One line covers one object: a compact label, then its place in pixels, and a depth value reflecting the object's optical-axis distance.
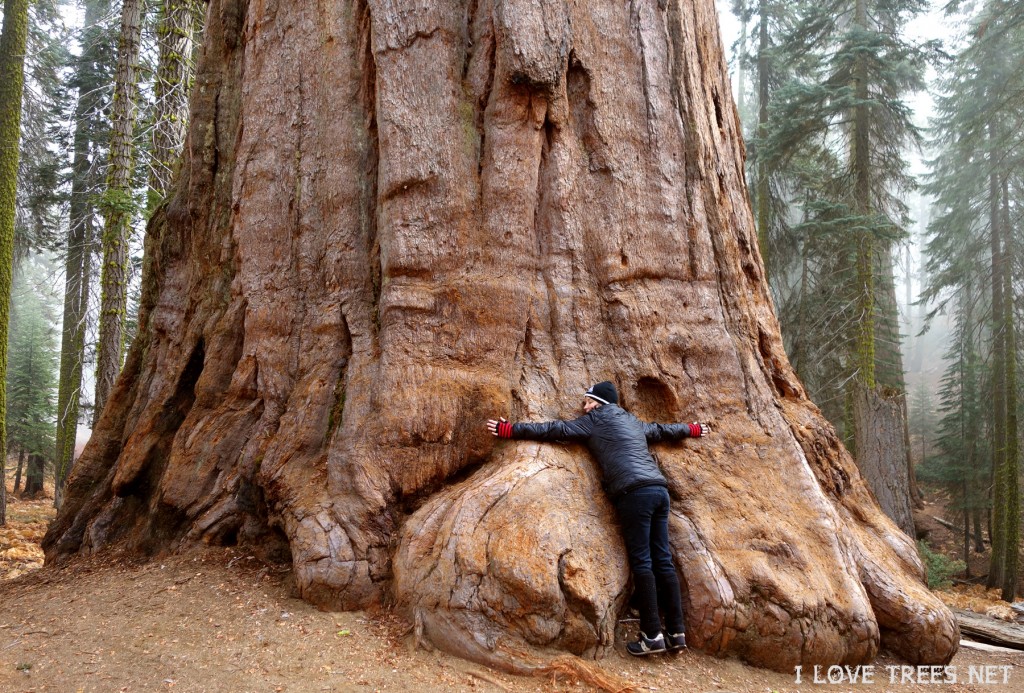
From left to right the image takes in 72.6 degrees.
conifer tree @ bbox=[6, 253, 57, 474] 18.31
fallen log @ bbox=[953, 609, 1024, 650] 6.59
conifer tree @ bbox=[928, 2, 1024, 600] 13.73
